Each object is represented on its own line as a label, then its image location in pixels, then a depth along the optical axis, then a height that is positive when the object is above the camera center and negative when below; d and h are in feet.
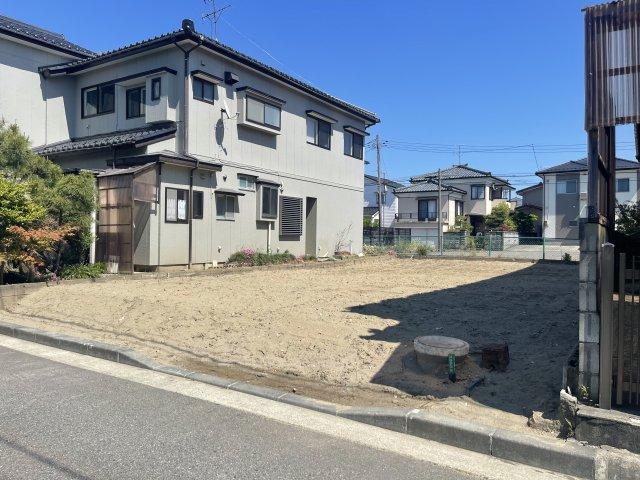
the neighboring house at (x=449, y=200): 146.61 +13.41
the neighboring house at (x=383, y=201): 165.37 +14.40
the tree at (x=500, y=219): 143.65 +7.16
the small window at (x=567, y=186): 132.67 +15.96
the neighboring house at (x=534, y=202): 148.56 +14.28
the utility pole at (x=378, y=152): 130.27 +25.59
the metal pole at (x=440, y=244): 81.35 -0.36
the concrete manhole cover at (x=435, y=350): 17.03 -3.91
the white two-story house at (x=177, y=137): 42.11 +11.23
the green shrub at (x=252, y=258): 50.72 -1.96
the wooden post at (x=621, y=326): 12.76 -2.25
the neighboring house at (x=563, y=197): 131.44 +13.07
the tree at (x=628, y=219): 25.23 +1.37
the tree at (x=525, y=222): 144.97 +6.36
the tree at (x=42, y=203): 32.09 +2.53
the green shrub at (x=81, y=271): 35.76 -2.49
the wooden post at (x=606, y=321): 12.60 -2.08
